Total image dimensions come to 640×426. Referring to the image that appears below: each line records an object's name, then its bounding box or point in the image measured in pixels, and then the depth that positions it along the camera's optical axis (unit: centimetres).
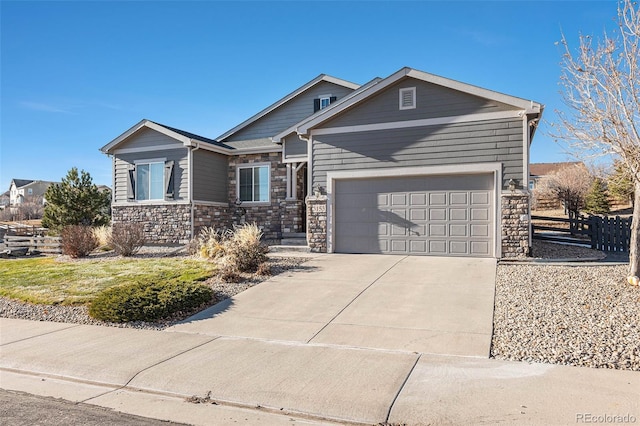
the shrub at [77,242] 1364
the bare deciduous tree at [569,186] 2558
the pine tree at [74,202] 1825
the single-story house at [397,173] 1088
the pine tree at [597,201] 2833
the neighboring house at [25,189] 6688
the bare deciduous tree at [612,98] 734
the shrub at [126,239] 1335
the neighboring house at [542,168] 4291
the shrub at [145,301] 654
